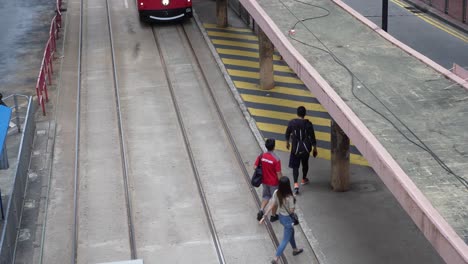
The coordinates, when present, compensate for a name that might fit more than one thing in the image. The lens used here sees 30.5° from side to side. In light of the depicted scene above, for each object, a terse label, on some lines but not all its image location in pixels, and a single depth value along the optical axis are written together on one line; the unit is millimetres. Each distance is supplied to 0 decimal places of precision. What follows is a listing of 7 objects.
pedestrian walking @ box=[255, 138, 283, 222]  14945
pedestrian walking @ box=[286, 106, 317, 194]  16312
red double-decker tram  29766
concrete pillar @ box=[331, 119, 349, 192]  16859
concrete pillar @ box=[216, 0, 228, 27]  29766
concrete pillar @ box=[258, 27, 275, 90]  23188
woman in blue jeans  13352
